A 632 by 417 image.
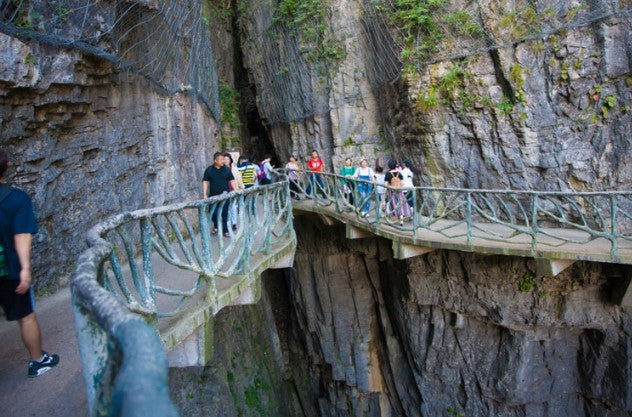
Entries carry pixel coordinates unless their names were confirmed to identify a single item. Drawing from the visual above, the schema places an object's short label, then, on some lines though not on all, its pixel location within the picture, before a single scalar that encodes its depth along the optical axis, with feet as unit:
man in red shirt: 32.37
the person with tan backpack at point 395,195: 24.59
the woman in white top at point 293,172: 30.94
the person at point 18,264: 9.56
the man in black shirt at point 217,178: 19.34
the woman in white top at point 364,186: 24.35
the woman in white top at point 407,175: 25.93
